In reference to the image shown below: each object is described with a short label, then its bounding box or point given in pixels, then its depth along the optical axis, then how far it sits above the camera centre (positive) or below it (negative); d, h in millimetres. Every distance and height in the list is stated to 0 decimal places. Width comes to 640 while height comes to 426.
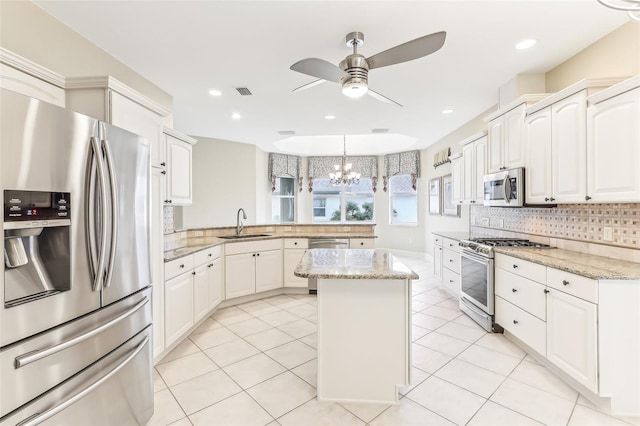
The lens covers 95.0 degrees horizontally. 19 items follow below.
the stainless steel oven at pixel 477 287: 3027 -867
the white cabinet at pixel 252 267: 3850 -765
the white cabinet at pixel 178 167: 3174 +520
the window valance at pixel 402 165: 7224 +1166
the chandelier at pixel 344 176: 6633 +814
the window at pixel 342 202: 8133 +260
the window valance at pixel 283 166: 7418 +1178
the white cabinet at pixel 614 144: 1961 +471
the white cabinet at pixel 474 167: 3807 +587
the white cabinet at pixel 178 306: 2570 -880
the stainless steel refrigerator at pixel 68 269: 1135 -258
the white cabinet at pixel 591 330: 1831 -826
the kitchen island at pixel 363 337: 1938 -840
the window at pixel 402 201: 7531 +258
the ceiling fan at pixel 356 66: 1881 +1005
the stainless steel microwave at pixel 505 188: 2975 +237
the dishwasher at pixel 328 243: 4363 -473
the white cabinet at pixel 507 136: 2994 +820
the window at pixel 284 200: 7766 +309
